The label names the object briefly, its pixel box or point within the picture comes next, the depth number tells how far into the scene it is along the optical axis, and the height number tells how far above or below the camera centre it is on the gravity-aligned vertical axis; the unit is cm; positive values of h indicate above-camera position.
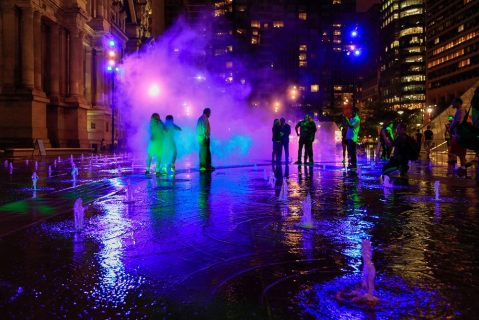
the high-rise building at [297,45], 15738 +3657
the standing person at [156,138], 1638 +59
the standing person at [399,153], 1419 -1
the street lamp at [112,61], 3775 +753
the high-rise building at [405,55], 16362 +3403
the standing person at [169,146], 1645 +31
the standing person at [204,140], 1700 +53
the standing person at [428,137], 2783 +90
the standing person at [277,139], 2081 +66
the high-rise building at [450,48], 10950 +2620
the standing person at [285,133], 2125 +93
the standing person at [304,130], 2117 +104
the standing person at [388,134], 1758 +70
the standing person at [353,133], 1825 +77
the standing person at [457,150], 1270 +6
